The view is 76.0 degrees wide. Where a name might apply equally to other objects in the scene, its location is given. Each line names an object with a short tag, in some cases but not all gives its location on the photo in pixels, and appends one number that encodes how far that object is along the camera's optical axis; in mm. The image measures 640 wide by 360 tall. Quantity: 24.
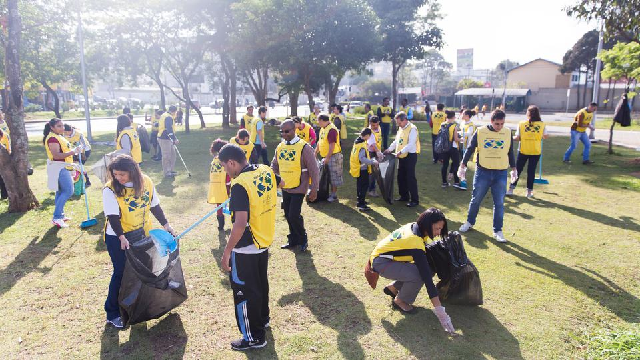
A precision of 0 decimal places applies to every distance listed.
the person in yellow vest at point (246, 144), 6988
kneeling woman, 3801
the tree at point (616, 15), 9414
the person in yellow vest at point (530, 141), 8336
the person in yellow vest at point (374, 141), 7926
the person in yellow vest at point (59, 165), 6793
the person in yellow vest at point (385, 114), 14536
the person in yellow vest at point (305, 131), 9266
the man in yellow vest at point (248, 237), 3348
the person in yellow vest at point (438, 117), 12336
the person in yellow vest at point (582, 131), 11852
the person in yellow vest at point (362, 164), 7637
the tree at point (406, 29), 23484
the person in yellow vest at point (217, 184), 6129
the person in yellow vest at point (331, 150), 7844
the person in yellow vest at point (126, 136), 8461
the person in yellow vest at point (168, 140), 10617
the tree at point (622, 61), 11383
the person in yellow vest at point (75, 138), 8038
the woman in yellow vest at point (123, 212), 3693
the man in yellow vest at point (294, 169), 5562
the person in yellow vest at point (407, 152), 7727
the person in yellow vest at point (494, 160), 6109
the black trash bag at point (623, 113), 12391
